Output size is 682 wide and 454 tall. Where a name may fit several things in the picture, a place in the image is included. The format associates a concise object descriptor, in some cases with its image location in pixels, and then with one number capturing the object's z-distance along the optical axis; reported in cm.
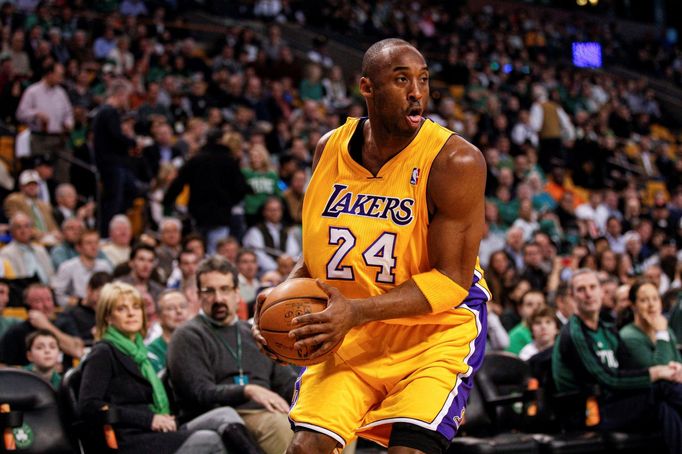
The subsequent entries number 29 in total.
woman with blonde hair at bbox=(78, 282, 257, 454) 1130
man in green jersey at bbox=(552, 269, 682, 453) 1438
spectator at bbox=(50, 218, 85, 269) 1927
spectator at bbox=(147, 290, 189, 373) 1400
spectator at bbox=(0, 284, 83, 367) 1505
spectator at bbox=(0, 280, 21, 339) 1551
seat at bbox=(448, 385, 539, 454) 1384
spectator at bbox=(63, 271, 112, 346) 1612
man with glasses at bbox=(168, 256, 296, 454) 1185
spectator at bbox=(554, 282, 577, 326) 1844
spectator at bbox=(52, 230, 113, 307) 1830
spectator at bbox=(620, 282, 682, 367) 1490
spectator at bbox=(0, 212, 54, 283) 1856
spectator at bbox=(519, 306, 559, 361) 1633
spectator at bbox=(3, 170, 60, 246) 2045
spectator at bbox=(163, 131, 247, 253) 2084
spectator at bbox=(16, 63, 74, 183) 2372
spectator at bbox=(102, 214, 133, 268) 1936
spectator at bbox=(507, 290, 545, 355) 1766
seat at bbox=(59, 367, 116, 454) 1125
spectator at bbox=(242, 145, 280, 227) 2259
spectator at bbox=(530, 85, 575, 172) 3641
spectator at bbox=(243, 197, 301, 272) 2175
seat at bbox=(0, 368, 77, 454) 1131
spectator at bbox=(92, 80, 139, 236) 2131
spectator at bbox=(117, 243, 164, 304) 1730
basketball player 761
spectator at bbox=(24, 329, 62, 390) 1339
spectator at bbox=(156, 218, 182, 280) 1937
